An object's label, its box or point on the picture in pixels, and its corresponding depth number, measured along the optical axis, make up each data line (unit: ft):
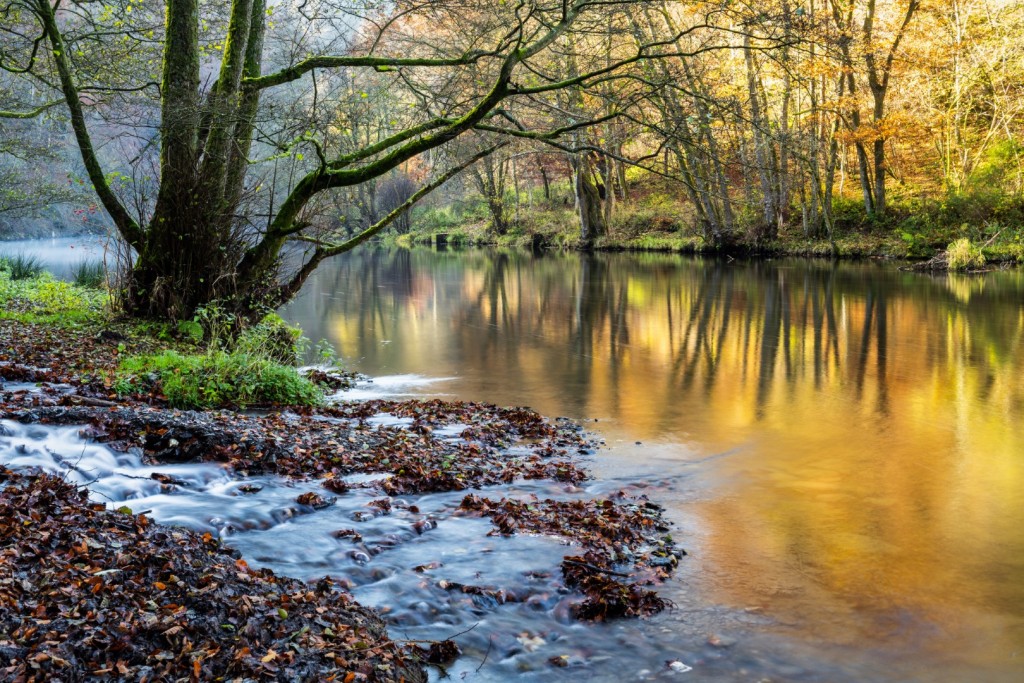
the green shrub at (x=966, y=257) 89.40
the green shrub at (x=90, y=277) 65.57
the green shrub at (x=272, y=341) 35.58
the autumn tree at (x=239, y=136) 38.75
